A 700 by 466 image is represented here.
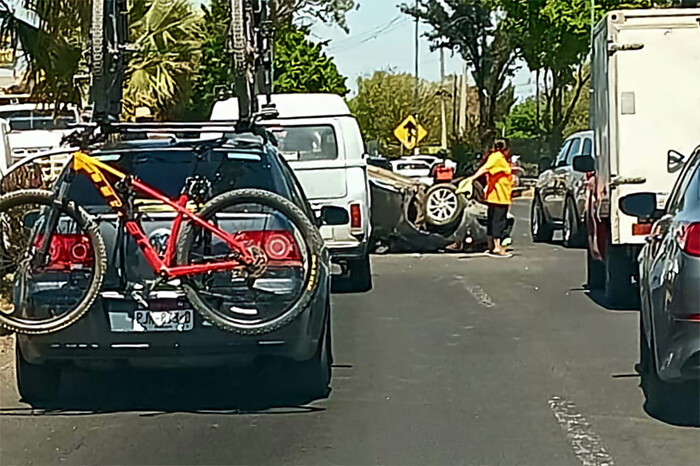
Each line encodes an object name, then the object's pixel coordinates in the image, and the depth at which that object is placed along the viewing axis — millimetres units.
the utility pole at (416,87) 55006
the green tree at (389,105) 81875
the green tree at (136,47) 12883
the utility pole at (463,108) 58969
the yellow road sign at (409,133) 43344
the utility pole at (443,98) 64431
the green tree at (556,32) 40000
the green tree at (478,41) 51500
